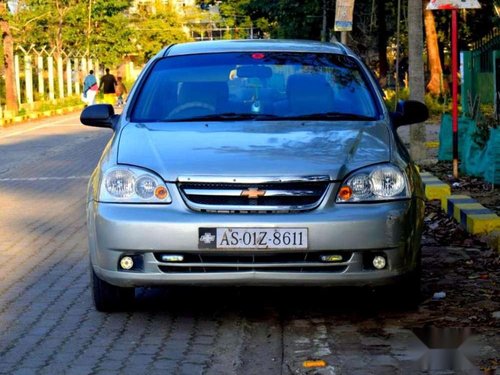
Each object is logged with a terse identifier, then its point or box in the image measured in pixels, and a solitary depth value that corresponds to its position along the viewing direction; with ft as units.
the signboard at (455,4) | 44.62
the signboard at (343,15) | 72.49
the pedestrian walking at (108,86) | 146.30
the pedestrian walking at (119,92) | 158.61
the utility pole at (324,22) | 158.05
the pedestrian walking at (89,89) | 140.15
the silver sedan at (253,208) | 20.53
